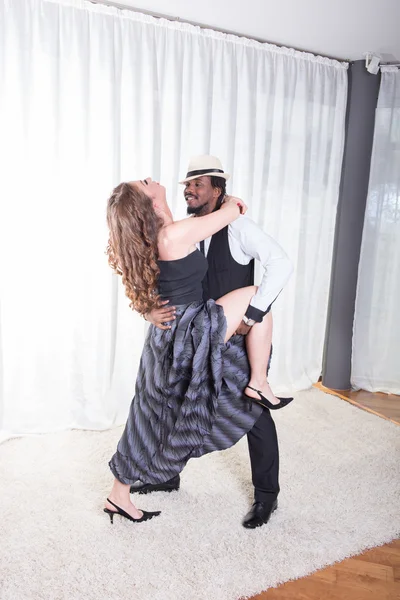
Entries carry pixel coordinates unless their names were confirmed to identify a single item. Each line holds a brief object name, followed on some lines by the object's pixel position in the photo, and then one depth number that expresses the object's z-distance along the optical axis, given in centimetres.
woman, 215
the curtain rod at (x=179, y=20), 306
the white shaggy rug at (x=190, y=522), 205
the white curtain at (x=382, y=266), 393
